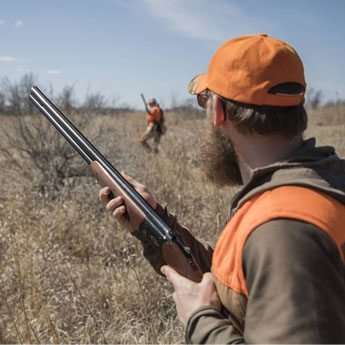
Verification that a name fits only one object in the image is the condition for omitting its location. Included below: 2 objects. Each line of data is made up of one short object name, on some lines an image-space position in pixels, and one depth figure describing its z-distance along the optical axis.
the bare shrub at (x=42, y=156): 7.10
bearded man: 1.06
